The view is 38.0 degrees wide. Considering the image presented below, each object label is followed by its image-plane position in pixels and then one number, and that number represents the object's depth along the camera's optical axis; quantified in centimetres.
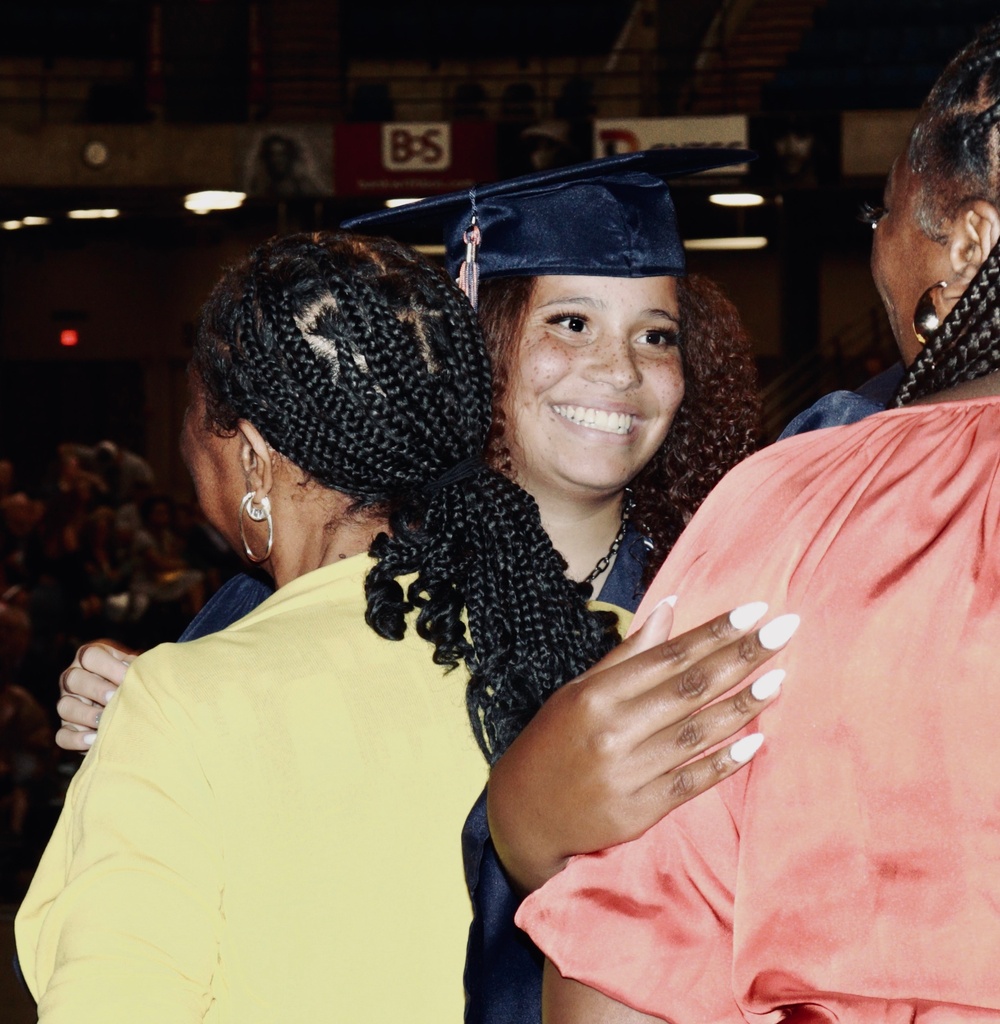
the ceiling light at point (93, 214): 1300
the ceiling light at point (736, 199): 1216
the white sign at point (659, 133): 1110
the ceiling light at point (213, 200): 1181
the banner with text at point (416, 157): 1154
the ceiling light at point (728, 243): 1346
